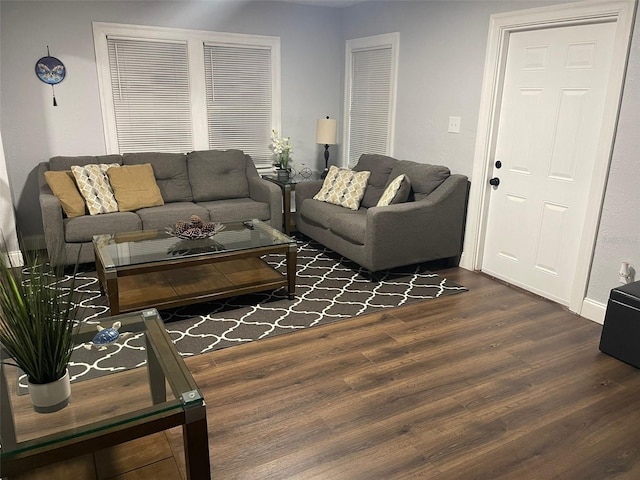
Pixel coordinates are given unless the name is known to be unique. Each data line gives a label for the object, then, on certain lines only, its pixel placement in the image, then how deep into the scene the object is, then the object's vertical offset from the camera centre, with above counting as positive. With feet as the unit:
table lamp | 17.66 -0.87
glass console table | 4.66 -3.19
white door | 10.88 -0.95
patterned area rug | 10.33 -4.55
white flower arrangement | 17.88 -1.51
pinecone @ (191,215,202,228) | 11.75 -2.72
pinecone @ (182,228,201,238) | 11.46 -2.89
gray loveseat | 12.87 -3.04
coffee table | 10.23 -3.31
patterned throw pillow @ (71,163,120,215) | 13.64 -2.33
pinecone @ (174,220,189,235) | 11.60 -2.81
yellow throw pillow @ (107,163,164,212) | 14.25 -2.38
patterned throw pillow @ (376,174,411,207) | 13.71 -2.28
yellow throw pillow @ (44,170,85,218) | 13.28 -2.36
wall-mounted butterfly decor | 14.32 +0.89
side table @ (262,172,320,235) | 16.44 -2.97
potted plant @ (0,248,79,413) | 4.81 -2.23
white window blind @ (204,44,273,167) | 16.96 +0.26
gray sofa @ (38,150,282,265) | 12.89 -2.82
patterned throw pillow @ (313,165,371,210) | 15.11 -2.46
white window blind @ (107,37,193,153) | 15.53 +0.31
